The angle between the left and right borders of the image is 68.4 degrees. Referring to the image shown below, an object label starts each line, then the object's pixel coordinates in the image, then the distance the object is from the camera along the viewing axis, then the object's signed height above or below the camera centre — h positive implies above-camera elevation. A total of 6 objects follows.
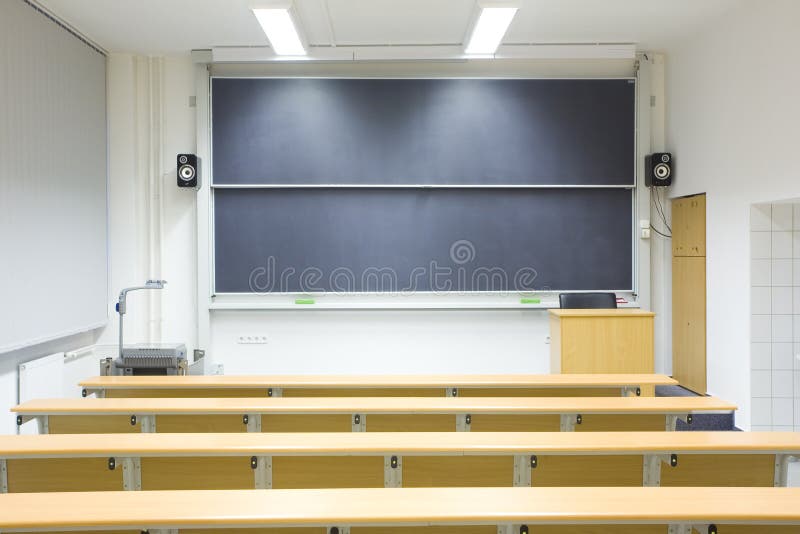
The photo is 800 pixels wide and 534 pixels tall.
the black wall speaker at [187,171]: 5.62 +0.90
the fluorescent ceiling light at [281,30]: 4.41 +1.92
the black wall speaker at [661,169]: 5.70 +0.92
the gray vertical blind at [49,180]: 4.16 +0.68
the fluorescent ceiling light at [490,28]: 4.40 +1.91
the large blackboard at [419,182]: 5.71 +0.80
